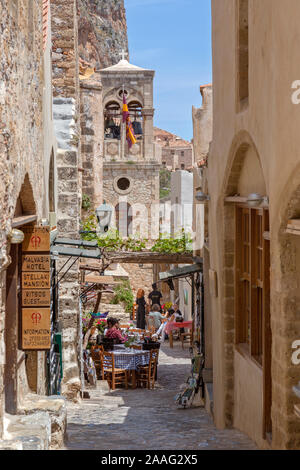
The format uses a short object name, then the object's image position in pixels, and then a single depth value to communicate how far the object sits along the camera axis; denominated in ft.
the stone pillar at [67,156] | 39.37
